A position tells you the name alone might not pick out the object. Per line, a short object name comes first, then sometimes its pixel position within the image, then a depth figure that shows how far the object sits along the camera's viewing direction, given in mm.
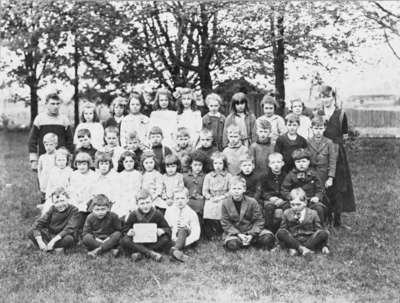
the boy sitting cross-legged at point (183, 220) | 5691
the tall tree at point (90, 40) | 13680
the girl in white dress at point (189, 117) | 7148
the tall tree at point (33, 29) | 13859
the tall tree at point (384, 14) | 11883
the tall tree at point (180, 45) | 14062
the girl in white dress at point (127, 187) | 6027
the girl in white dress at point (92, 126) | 7041
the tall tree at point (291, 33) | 11594
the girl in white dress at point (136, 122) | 6987
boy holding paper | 5379
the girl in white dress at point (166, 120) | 7064
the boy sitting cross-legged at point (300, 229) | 5418
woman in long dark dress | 6533
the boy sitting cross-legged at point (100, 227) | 5480
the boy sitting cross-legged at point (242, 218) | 5660
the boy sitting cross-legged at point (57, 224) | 5660
